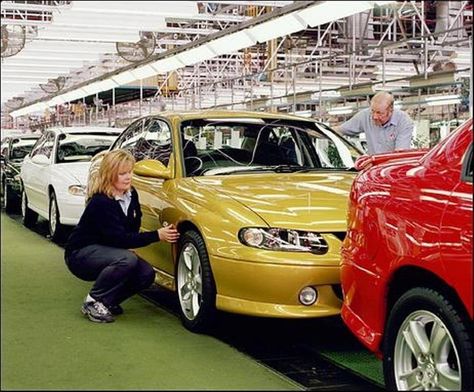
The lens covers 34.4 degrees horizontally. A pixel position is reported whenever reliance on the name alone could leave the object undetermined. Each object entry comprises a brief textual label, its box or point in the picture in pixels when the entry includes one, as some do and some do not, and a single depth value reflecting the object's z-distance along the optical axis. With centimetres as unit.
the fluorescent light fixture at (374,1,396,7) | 595
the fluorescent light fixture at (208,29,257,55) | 1013
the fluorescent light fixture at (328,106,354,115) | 1066
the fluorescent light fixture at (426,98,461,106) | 836
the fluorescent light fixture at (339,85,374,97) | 1025
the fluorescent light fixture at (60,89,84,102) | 2289
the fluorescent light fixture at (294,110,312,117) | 1242
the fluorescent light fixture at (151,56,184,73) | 1374
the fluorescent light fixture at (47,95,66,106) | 2482
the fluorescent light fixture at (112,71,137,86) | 1694
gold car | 428
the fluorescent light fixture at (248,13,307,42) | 864
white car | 867
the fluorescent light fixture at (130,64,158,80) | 1518
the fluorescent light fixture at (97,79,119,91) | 1907
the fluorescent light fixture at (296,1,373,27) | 709
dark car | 1159
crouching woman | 498
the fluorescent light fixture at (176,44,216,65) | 1202
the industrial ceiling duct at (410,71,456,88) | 862
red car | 288
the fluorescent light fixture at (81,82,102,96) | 2055
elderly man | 618
